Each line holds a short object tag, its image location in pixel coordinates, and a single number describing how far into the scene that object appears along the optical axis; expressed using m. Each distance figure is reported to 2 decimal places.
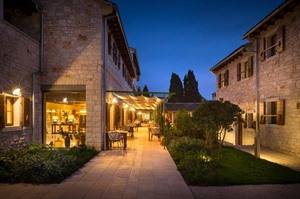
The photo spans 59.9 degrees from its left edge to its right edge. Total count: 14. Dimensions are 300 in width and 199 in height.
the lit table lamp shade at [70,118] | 15.20
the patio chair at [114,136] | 11.33
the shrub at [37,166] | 6.55
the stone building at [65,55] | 11.02
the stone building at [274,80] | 10.68
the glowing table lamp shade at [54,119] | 14.33
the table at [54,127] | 14.31
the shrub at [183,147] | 9.53
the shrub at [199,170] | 6.39
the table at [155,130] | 15.05
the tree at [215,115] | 7.93
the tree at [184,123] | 15.95
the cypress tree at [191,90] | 48.91
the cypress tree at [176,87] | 50.22
